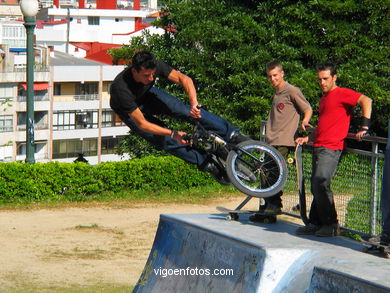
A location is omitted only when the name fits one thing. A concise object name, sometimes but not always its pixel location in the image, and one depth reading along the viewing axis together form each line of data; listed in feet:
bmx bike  52.65
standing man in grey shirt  51.67
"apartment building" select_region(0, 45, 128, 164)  441.88
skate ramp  40.82
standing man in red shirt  46.76
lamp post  108.35
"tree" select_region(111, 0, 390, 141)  145.74
